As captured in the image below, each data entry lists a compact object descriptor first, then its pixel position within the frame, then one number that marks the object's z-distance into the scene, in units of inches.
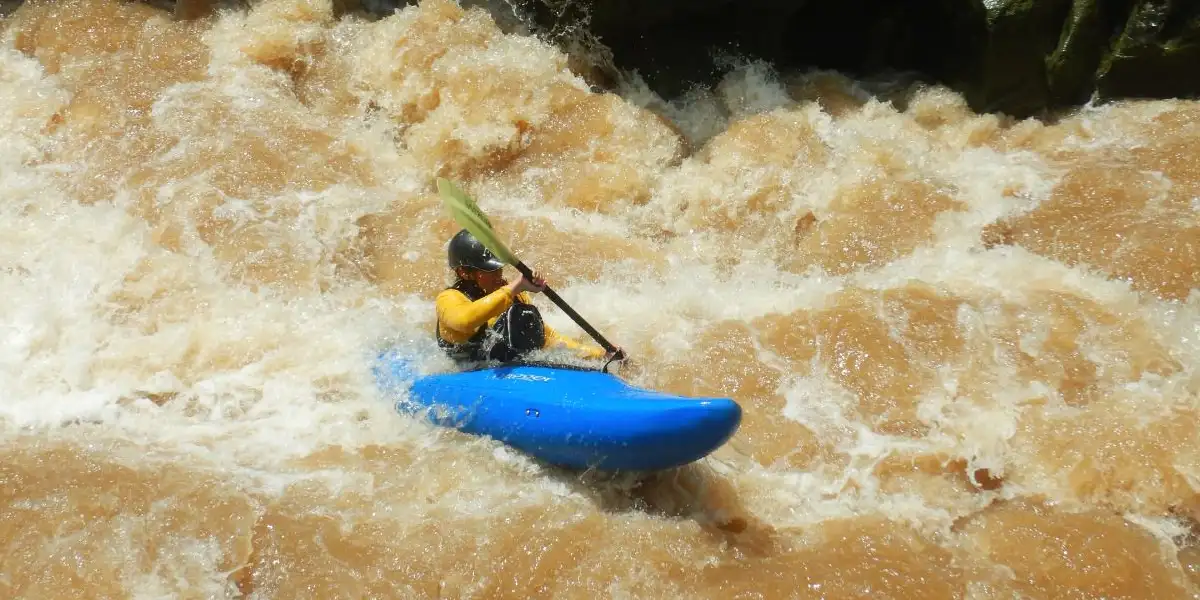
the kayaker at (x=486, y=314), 265.0
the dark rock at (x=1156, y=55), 417.1
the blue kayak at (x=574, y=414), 231.3
